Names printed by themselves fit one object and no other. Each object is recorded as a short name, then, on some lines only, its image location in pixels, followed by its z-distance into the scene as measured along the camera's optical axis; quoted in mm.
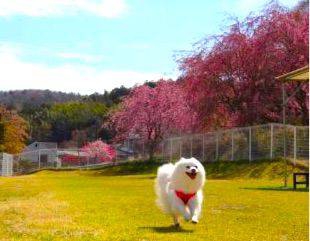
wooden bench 21859
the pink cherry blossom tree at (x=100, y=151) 64688
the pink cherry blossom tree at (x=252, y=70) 35031
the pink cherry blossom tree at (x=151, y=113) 50406
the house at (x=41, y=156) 66000
